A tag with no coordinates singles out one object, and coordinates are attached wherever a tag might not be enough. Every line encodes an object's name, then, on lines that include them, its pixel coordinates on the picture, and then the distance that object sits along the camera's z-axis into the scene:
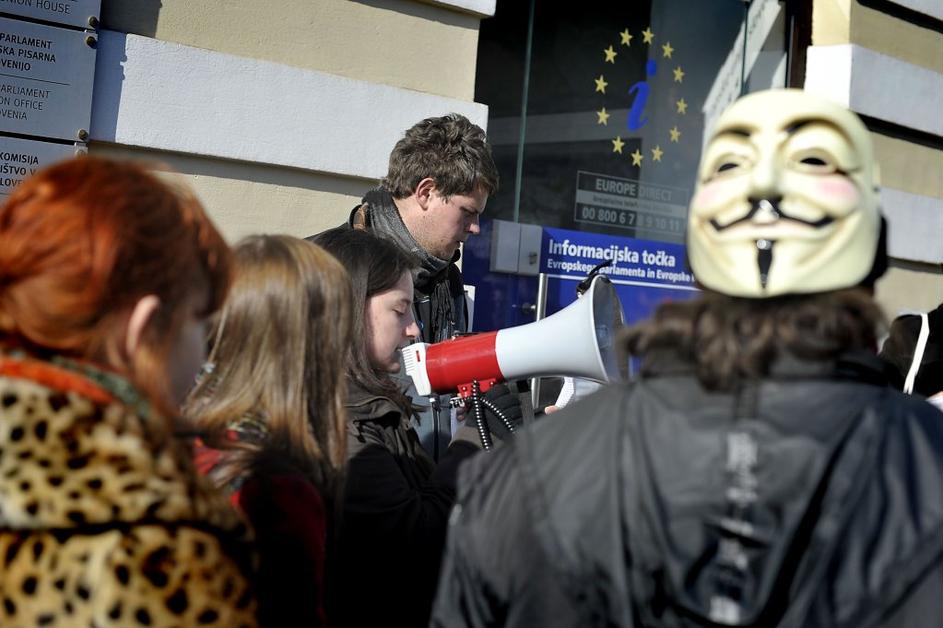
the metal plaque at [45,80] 3.40
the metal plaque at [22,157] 3.41
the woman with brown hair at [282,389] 1.66
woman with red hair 1.30
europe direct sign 5.44
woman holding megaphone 2.19
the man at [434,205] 3.55
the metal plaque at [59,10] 3.41
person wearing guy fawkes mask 1.28
